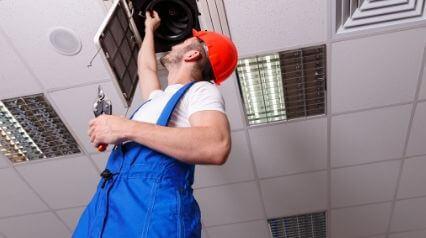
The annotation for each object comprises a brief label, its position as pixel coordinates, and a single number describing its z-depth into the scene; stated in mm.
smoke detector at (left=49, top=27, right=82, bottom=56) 2213
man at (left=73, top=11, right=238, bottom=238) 1406
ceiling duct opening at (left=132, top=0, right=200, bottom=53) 2086
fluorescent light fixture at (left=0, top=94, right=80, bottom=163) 2672
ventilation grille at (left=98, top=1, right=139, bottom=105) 1807
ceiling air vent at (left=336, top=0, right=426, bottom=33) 2215
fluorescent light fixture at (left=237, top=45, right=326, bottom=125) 2508
